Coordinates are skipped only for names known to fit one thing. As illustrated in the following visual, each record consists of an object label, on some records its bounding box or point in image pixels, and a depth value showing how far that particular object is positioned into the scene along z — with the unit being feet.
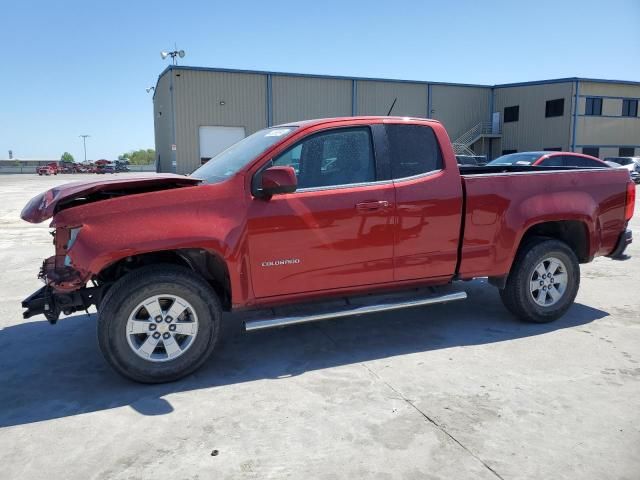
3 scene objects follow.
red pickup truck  12.11
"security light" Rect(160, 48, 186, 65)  104.78
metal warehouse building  107.96
